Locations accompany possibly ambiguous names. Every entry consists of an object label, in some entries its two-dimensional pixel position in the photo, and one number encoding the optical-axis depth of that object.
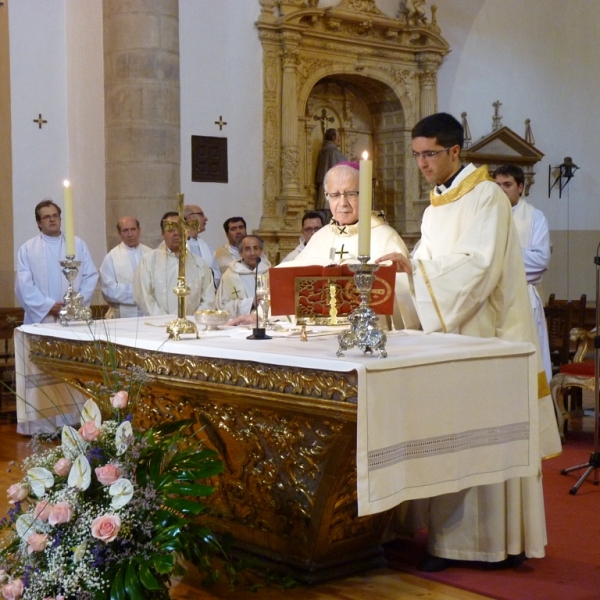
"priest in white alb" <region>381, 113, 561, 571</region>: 3.81
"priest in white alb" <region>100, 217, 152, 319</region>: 8.13
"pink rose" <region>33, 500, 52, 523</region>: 3.05
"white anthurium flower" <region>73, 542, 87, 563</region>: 2.99
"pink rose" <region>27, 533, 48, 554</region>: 3.03
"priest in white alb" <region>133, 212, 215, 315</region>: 7.12
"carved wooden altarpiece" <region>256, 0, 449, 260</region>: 11.70
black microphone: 3.77
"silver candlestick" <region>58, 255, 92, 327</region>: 4.59
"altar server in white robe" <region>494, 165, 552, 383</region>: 6.73
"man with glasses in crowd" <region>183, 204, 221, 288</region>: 8.37
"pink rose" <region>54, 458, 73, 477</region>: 3.12
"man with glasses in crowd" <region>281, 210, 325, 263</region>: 8.50
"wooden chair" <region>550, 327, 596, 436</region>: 6.84
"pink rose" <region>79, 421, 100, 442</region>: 3.13
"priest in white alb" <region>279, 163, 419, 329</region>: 4.15
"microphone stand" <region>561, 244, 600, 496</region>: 5.39
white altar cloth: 3.05
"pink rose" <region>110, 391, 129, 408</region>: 3.22
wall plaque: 11.06
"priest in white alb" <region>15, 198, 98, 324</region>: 7.55
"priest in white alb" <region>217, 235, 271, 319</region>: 6.78
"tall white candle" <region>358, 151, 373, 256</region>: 3.09
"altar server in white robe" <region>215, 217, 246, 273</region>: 8.84
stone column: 9.58
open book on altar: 3.63
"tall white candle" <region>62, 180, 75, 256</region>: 4.18
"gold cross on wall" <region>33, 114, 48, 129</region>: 9.98
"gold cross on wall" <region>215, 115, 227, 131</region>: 11.23
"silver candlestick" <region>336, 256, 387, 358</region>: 3.14
